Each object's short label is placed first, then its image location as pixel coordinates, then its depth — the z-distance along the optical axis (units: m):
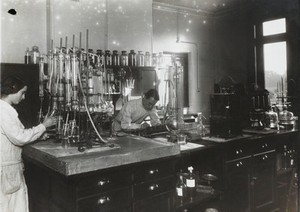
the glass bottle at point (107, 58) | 4.70
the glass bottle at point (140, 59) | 5.16
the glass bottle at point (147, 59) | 5.27
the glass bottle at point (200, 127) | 3.67
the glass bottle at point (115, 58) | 4.83
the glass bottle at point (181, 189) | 2.94
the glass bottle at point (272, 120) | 4.29
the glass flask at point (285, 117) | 4.63
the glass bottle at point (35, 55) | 4.07
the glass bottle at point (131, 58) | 5.07
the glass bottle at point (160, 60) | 5.40
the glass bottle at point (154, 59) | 5.38
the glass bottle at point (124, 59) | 4.90
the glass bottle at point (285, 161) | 4.30
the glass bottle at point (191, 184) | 2.99
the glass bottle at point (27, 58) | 4.08
